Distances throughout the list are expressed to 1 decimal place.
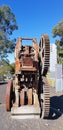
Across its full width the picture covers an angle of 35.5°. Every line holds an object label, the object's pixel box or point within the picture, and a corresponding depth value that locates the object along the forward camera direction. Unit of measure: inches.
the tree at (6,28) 533.9
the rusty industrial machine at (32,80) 134.0
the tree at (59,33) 849.4
